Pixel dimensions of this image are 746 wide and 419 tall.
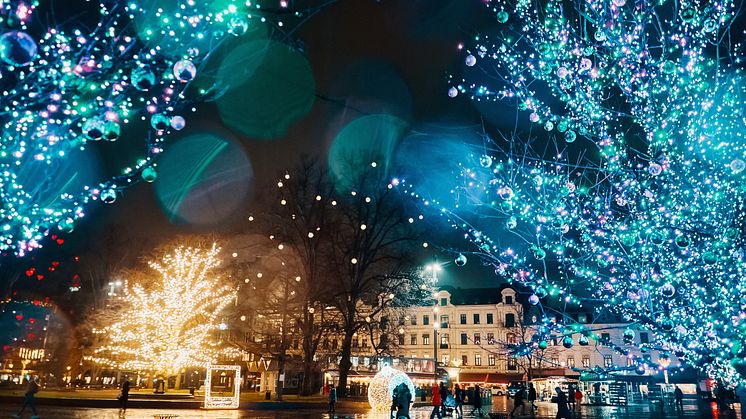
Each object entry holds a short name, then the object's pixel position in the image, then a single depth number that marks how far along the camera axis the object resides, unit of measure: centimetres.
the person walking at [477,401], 2944
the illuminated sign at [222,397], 2305
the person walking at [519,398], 2575
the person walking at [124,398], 2259
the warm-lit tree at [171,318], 2775
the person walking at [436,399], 2092
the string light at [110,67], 694
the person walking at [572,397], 3269
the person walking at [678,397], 3025
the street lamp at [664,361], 913
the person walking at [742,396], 1048
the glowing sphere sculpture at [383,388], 2253
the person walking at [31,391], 1855
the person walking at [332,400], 2482
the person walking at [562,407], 1845
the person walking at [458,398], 2773
